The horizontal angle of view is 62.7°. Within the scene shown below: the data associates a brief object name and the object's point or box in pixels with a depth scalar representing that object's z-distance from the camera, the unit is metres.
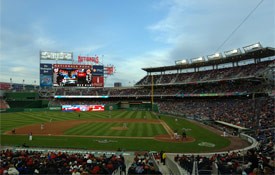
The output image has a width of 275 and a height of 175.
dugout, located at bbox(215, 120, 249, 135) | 30.65
